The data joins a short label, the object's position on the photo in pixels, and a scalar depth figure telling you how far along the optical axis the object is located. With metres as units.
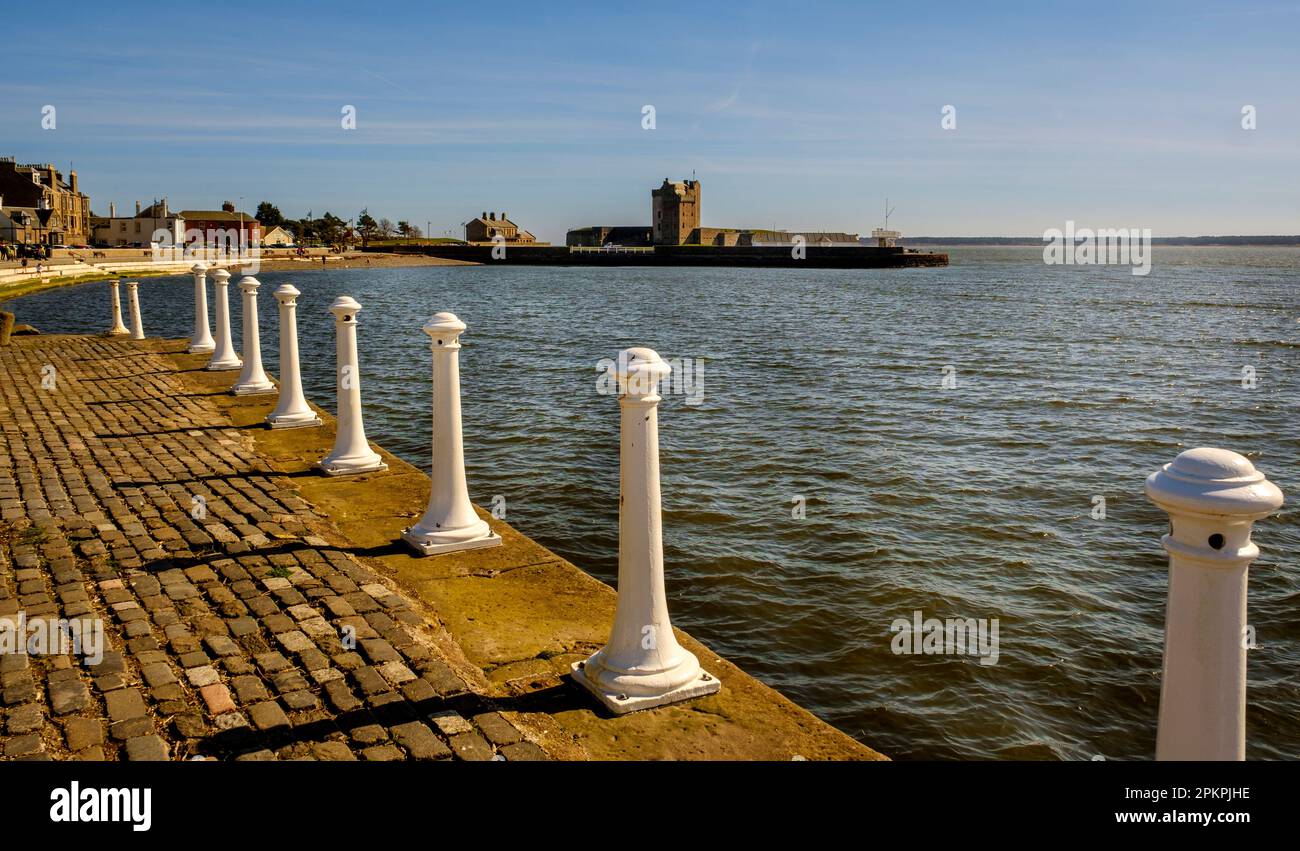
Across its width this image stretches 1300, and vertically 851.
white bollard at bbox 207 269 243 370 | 15.48
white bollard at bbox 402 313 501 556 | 6.82
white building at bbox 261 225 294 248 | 135.62
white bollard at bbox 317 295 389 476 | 8.79
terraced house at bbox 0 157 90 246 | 90.44
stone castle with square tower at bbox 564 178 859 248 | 153.38
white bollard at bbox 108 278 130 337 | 22.00
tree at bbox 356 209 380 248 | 181.25
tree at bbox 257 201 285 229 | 152.00
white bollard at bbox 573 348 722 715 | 4.67
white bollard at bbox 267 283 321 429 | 10.59
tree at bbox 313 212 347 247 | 168.25
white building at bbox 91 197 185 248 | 121.19
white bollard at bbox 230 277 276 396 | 13.20
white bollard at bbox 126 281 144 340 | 20.72
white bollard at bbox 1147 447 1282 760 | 2.79
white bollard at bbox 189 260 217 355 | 18.19
